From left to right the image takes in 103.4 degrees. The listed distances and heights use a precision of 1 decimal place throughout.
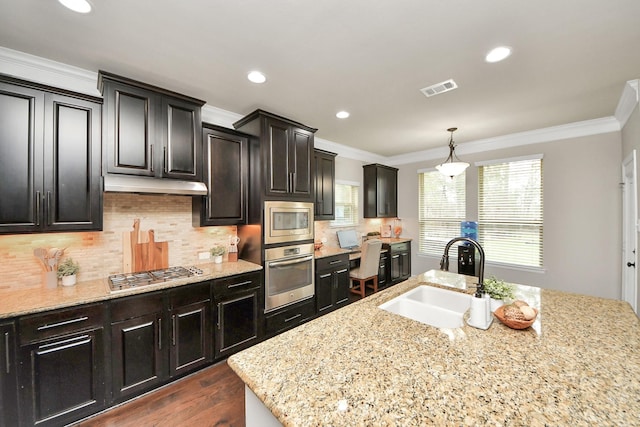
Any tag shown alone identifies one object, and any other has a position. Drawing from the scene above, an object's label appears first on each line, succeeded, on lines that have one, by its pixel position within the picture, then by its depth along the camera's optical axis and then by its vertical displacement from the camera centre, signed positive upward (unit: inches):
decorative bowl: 48.2 -21.0
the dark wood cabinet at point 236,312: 97.0 -39.4
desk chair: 160.4 -34.0
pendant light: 138.5 +25.3
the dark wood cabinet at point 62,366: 64.6 -40.9
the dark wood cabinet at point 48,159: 69.1 +16.3
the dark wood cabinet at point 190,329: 86.3 -40.7
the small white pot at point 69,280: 81.4 -21.2
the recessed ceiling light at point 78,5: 58.2 +49.3
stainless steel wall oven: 111.7 -28.4
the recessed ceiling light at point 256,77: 89.3 +49.9
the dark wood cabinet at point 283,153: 112.7 +29.0
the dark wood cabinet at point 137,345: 76.0 -41.1
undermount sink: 61.9 -24.6
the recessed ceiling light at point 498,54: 76.3 +50.0
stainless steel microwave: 112.1 -3.4
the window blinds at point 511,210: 159.0 +2.4
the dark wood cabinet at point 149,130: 82.1 +29.8
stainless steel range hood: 80.7 +10.1
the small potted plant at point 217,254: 114.7 -18.0
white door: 109.2 -9.0
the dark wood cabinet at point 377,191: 204.7 +18.9
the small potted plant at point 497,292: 57.3 -18.1
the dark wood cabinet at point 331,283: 135.5 -38.6
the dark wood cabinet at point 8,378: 61.6 -40.5
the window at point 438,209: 193.0 +4.0
